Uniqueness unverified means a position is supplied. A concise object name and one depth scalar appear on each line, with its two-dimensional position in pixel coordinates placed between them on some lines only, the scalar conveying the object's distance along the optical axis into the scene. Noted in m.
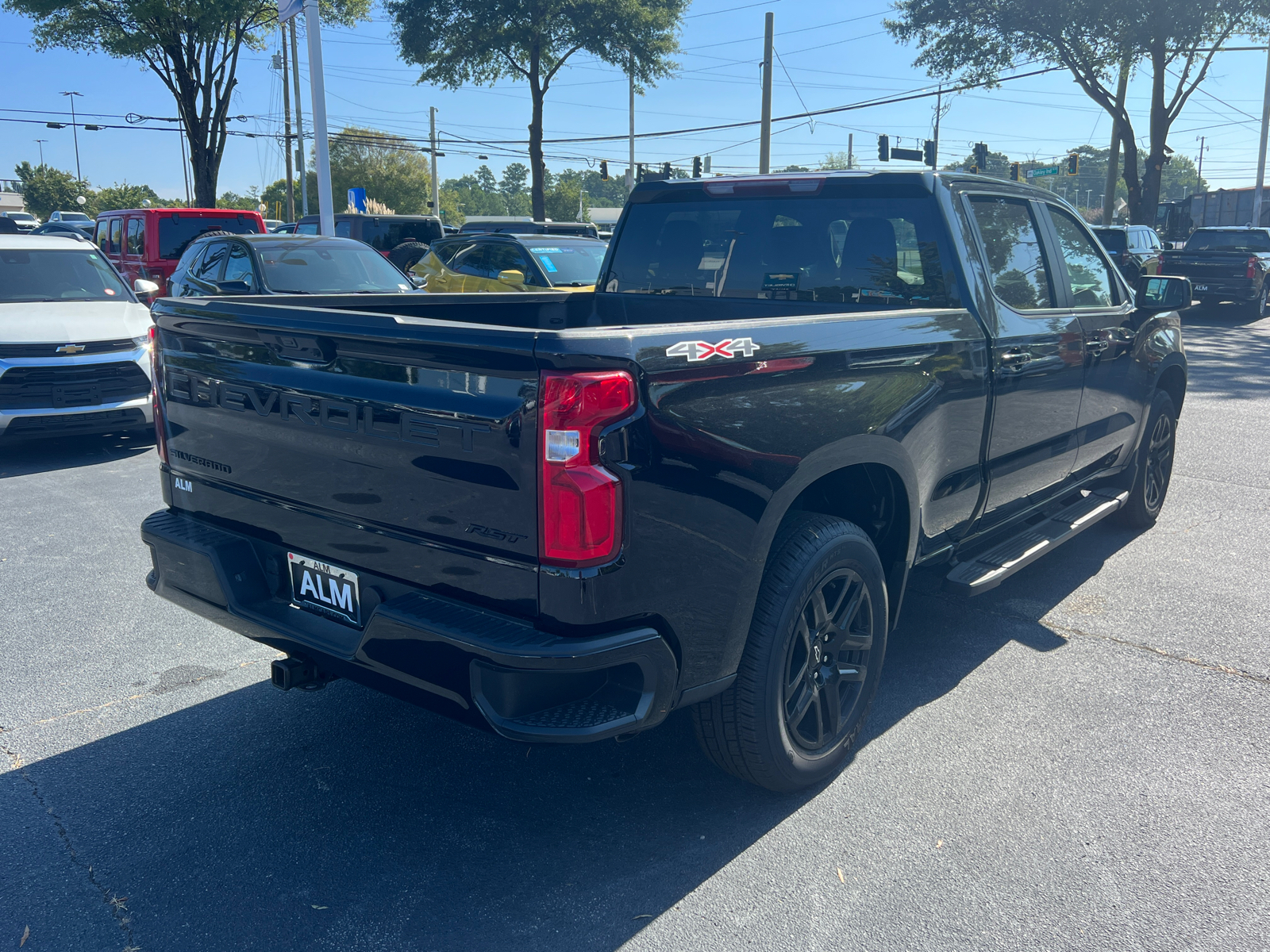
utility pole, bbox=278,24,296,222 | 50.11
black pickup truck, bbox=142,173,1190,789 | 2.32
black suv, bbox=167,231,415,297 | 9.78
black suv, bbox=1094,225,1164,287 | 18.31
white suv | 7.64
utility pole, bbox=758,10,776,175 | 26.95
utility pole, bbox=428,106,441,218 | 61.09
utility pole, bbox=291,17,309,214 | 42.62
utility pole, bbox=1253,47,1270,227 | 35.00
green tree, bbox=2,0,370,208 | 25.41
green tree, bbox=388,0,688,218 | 29.41
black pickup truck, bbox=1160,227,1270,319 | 19.48
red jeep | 14.88
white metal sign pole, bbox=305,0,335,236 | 15.88
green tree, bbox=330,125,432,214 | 68.06
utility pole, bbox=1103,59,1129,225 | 26.31
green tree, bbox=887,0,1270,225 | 23.09
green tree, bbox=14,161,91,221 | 85.00
